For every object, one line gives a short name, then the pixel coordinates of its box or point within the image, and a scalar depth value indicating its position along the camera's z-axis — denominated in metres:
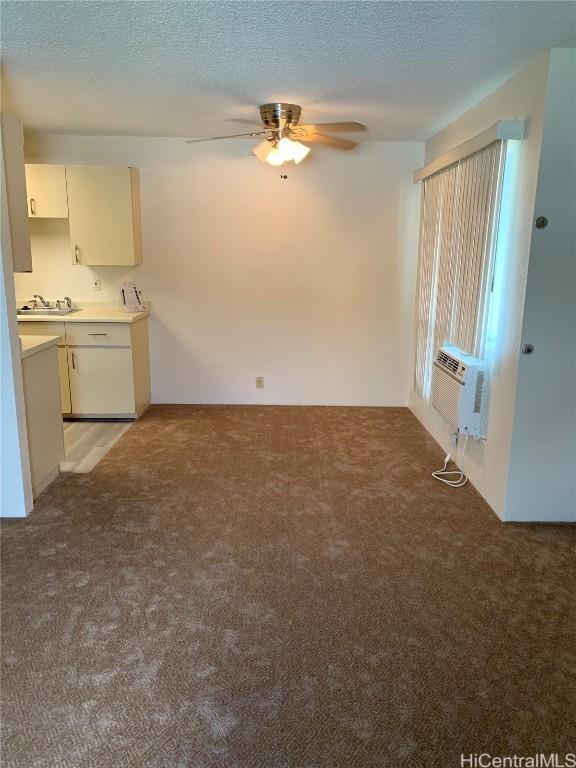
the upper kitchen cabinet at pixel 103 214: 4.49
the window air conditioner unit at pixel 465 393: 3.21
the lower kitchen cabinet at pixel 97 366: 4.49
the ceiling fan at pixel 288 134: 3.43
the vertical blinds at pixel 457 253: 3.12
